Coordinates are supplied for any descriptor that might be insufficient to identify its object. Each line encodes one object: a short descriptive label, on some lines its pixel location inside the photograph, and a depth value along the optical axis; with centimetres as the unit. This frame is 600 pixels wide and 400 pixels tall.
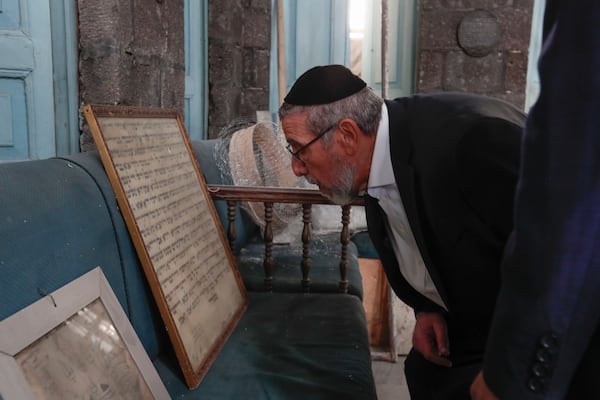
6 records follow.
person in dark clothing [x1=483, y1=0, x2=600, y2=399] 59
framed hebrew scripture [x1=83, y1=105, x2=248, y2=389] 161
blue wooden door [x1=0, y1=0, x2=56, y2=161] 250
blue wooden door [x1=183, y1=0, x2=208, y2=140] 415
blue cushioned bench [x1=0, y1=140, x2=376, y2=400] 123
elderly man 134
